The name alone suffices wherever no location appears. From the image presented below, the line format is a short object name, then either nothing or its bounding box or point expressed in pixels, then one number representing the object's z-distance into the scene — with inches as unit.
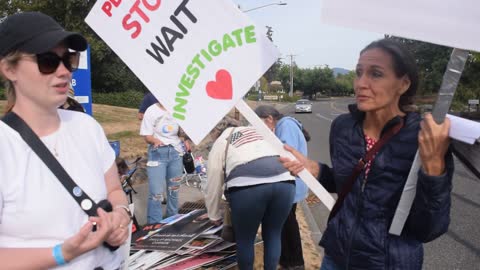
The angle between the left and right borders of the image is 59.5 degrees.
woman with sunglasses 54.1
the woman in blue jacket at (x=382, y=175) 65.6
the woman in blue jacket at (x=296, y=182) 144.9
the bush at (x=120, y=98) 1217.4
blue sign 164.6
